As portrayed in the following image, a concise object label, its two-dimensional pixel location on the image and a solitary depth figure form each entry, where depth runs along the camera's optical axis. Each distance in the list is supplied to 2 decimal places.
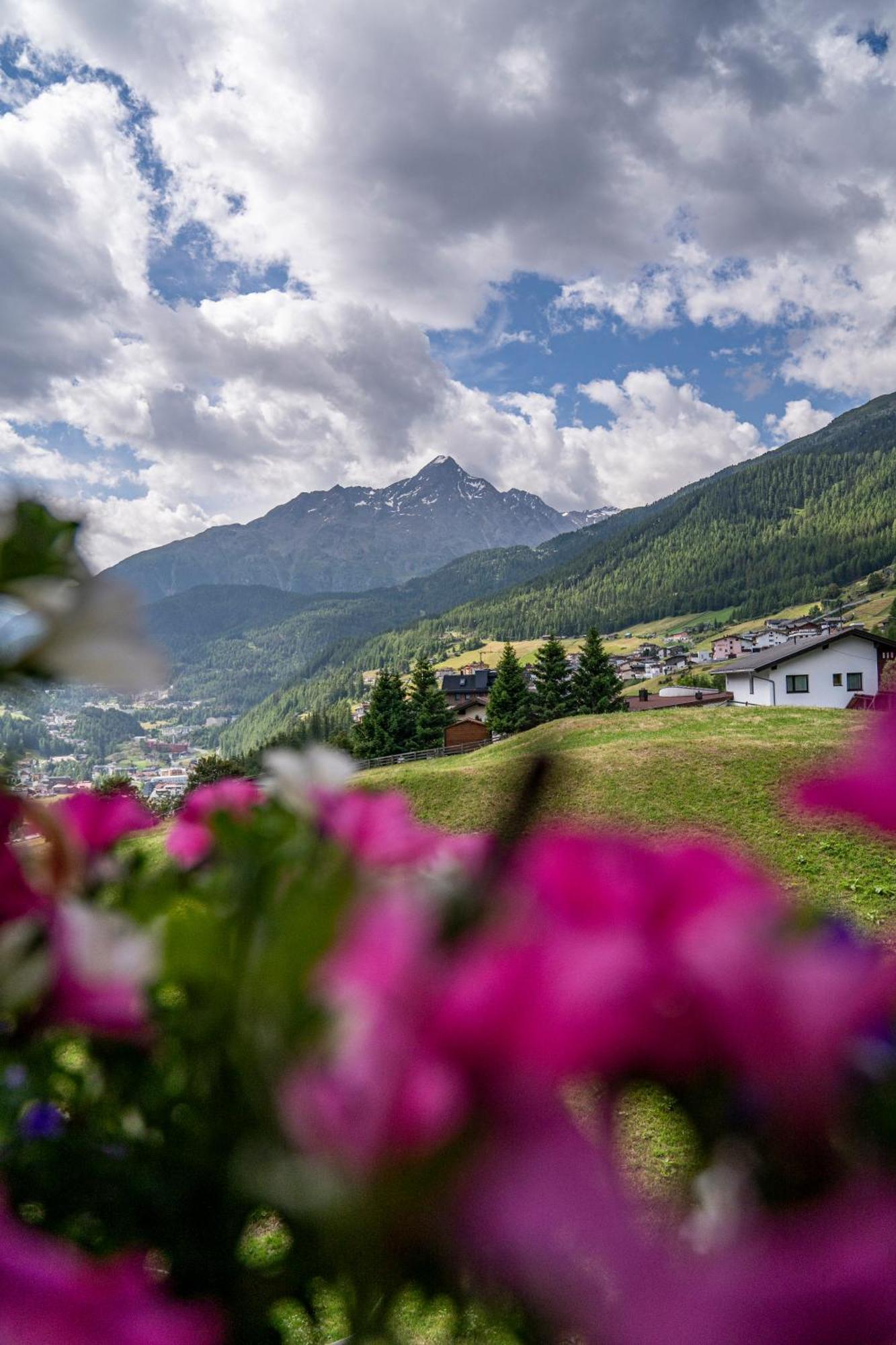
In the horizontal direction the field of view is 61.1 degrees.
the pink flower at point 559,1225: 0.18
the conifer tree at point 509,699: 35.90
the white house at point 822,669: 27.91
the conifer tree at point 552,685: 37.75
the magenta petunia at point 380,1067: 0.21
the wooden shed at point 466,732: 35.91
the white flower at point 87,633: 0.52
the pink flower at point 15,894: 0.42
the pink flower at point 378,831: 0.44
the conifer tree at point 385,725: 33.03
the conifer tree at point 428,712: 33.69
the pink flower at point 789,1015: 0.22
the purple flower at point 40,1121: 0.48
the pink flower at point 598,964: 0.20
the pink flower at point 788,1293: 0.16
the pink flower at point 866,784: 0.26
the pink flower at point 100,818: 0.53
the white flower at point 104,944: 0.35
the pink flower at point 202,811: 0.52
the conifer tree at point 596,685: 36.88
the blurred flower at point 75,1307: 0.18
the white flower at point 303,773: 0.52
